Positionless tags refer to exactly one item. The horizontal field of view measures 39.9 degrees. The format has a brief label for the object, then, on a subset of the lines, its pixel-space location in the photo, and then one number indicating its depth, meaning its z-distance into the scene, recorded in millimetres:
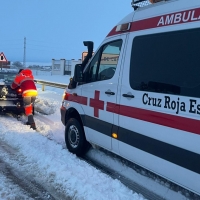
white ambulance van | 3002
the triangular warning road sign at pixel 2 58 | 16022
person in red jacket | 7609
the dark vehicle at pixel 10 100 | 8633
